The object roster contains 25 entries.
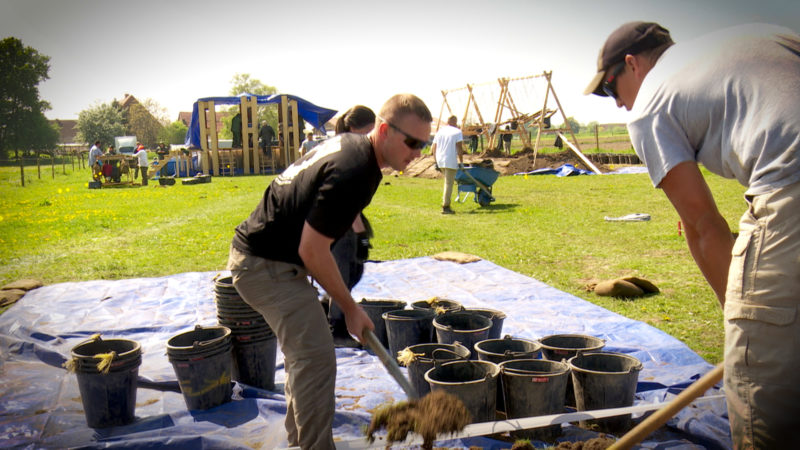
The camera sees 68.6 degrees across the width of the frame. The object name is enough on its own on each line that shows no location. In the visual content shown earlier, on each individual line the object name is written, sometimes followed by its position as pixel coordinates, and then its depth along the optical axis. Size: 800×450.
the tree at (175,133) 75.38
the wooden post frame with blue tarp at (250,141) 28.08
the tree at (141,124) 63.95
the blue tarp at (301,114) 28.62
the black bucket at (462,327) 4.41
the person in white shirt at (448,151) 12.88
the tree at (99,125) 62.12
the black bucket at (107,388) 3.79
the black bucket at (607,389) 3.57
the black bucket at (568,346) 4.05
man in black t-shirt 2.76
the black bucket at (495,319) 4.80
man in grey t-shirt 1.89
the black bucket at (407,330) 4.77
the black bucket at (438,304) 5.19
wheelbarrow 13.99
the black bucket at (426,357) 4.01
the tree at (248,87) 74.12
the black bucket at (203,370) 3.99
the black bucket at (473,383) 3.54
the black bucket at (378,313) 5.30
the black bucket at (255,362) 4.42
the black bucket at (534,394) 3.51
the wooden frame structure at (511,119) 26.48
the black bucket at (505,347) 4.06
